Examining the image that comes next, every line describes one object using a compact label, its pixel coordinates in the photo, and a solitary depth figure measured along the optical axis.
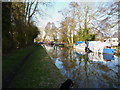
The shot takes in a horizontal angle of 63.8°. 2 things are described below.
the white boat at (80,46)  17.83
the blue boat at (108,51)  11.95
